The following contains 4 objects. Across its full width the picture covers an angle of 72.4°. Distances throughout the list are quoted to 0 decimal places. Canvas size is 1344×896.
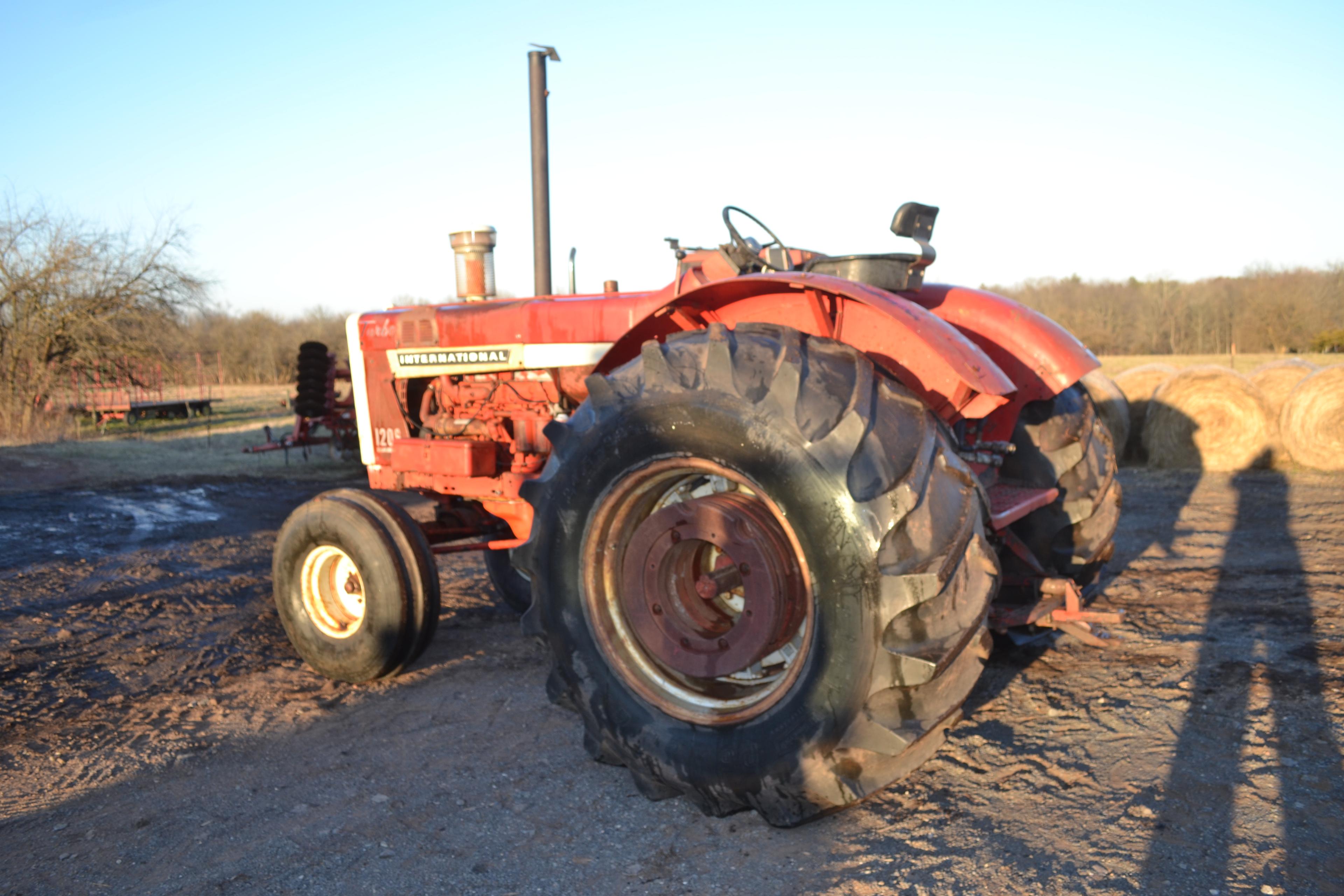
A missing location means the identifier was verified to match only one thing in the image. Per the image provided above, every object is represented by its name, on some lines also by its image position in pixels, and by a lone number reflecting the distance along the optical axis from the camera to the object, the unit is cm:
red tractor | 214
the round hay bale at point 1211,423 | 876
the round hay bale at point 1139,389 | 946
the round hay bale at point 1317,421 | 822
